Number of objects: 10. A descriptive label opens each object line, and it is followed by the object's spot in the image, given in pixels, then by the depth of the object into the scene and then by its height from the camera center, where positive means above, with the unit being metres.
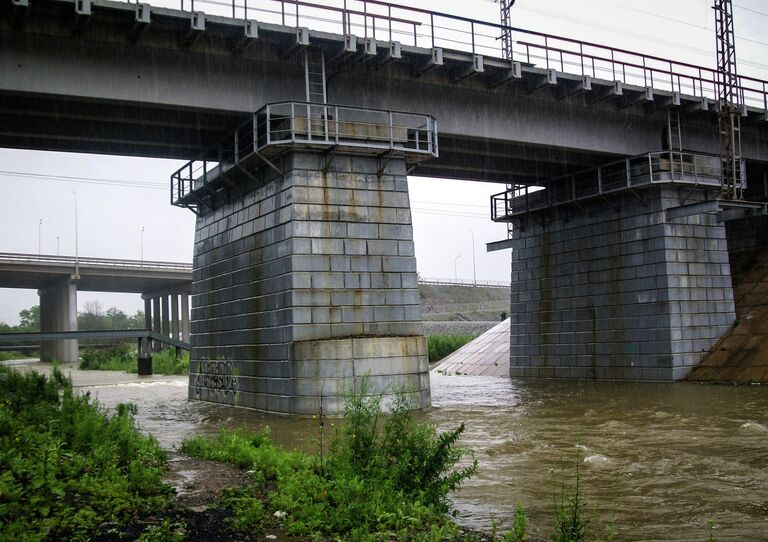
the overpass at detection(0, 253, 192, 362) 72.20 +6.27
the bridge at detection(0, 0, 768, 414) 22.73 +6.32
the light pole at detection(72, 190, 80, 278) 73.38 +7.09
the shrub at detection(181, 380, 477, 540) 8.29 -1.95
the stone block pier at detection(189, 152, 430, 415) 22.59 +1.28
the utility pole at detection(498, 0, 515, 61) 39.59 +16.24
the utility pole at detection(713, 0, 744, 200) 33.41 +8.76
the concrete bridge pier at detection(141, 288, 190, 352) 88.75 +2.88
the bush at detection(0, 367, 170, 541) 7.66 -1.63
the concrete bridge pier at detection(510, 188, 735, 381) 32.66 +1.29
